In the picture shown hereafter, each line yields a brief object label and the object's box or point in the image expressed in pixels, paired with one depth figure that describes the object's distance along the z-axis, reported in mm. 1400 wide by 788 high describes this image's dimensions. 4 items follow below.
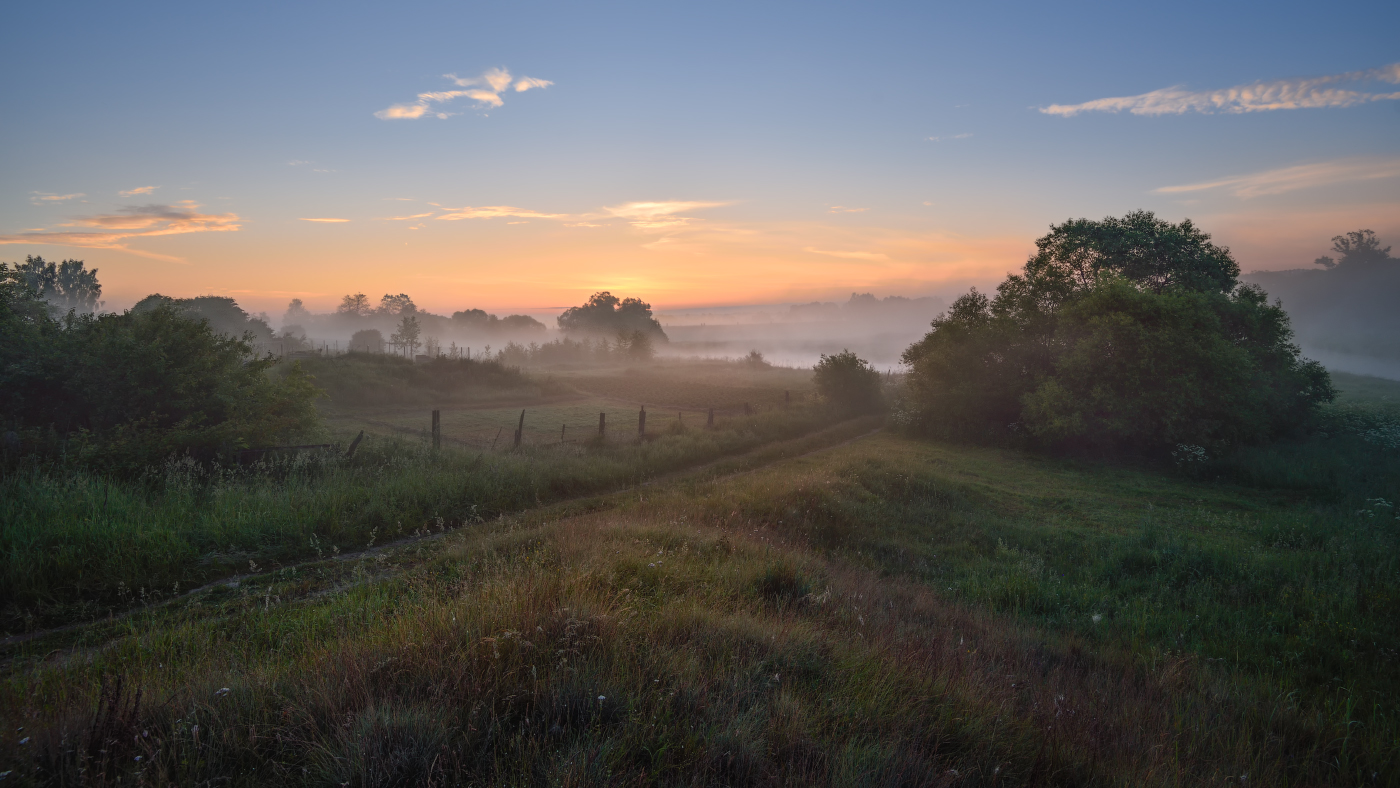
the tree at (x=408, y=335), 94200
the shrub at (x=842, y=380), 36875
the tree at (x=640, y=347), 89688
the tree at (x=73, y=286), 83812
